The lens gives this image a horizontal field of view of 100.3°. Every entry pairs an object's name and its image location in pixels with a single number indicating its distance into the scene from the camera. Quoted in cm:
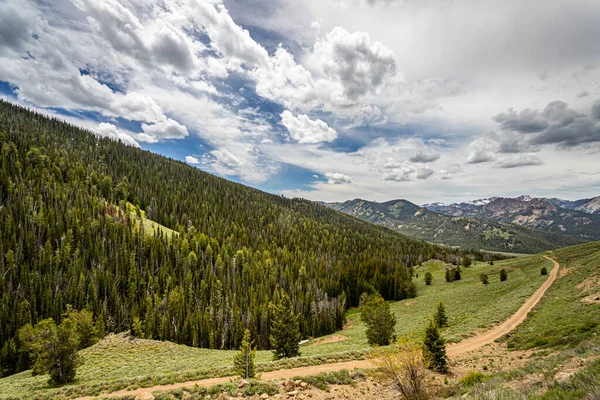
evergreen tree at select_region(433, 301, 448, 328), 4438
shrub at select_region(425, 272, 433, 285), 10519
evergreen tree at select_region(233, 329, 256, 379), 2589
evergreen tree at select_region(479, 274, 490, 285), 7606
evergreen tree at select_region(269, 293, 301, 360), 4197
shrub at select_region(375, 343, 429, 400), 1789
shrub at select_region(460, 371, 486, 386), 1894
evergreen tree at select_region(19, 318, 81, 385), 3011
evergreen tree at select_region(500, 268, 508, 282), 7406
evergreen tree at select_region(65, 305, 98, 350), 5906
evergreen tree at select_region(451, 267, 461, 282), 9956
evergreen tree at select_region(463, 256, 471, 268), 12211
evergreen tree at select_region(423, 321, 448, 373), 2452
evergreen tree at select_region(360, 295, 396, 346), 4206
